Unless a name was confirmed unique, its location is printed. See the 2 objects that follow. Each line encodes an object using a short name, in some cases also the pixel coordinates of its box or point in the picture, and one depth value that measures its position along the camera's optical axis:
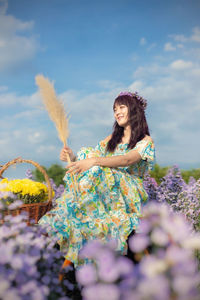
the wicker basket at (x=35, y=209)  2.26
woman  2.32
